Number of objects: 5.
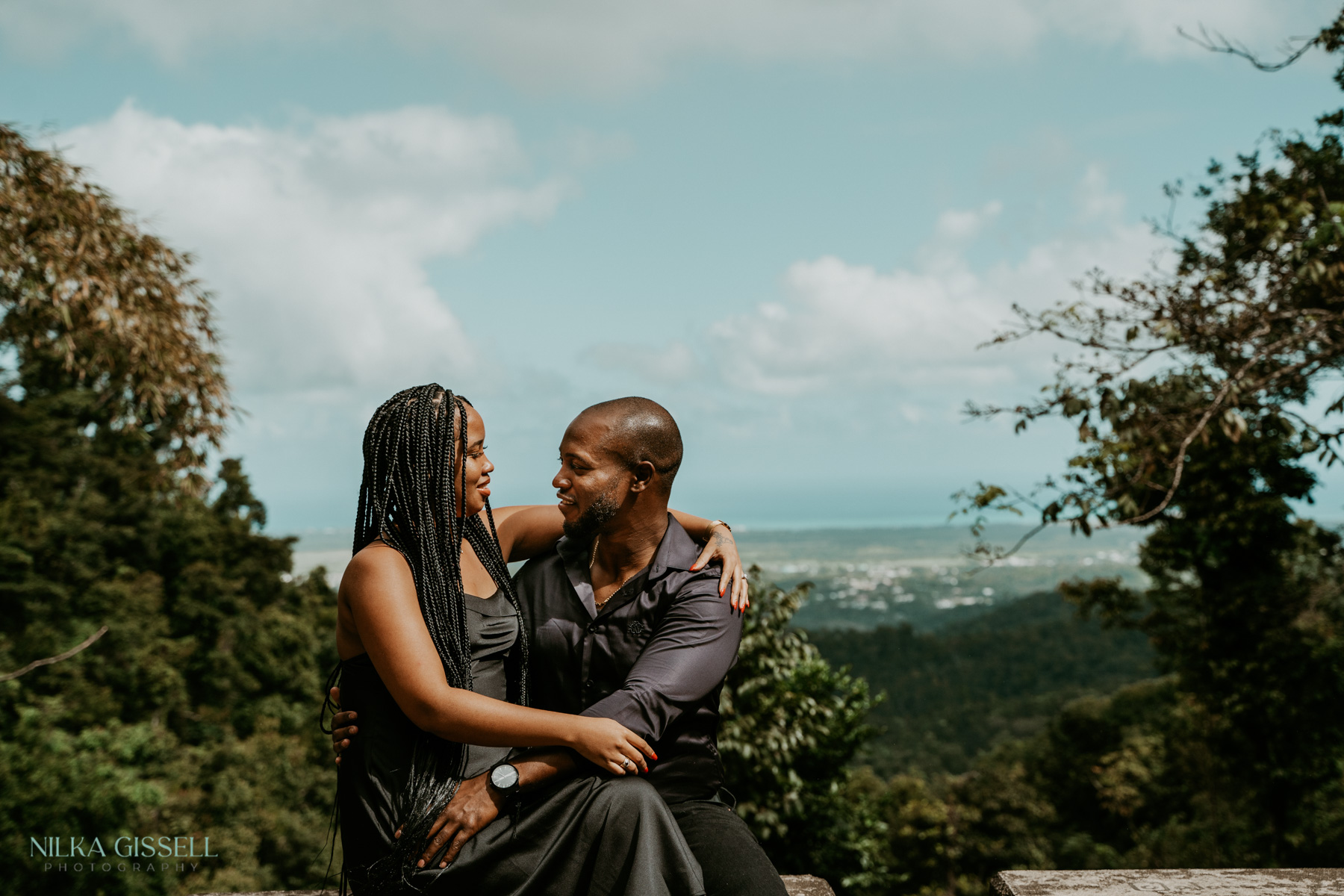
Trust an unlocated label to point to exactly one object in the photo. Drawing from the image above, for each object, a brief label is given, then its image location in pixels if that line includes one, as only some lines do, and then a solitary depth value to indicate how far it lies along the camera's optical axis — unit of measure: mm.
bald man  2406
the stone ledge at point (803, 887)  2804
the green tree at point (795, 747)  8859
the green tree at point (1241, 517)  5500
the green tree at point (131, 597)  7367
